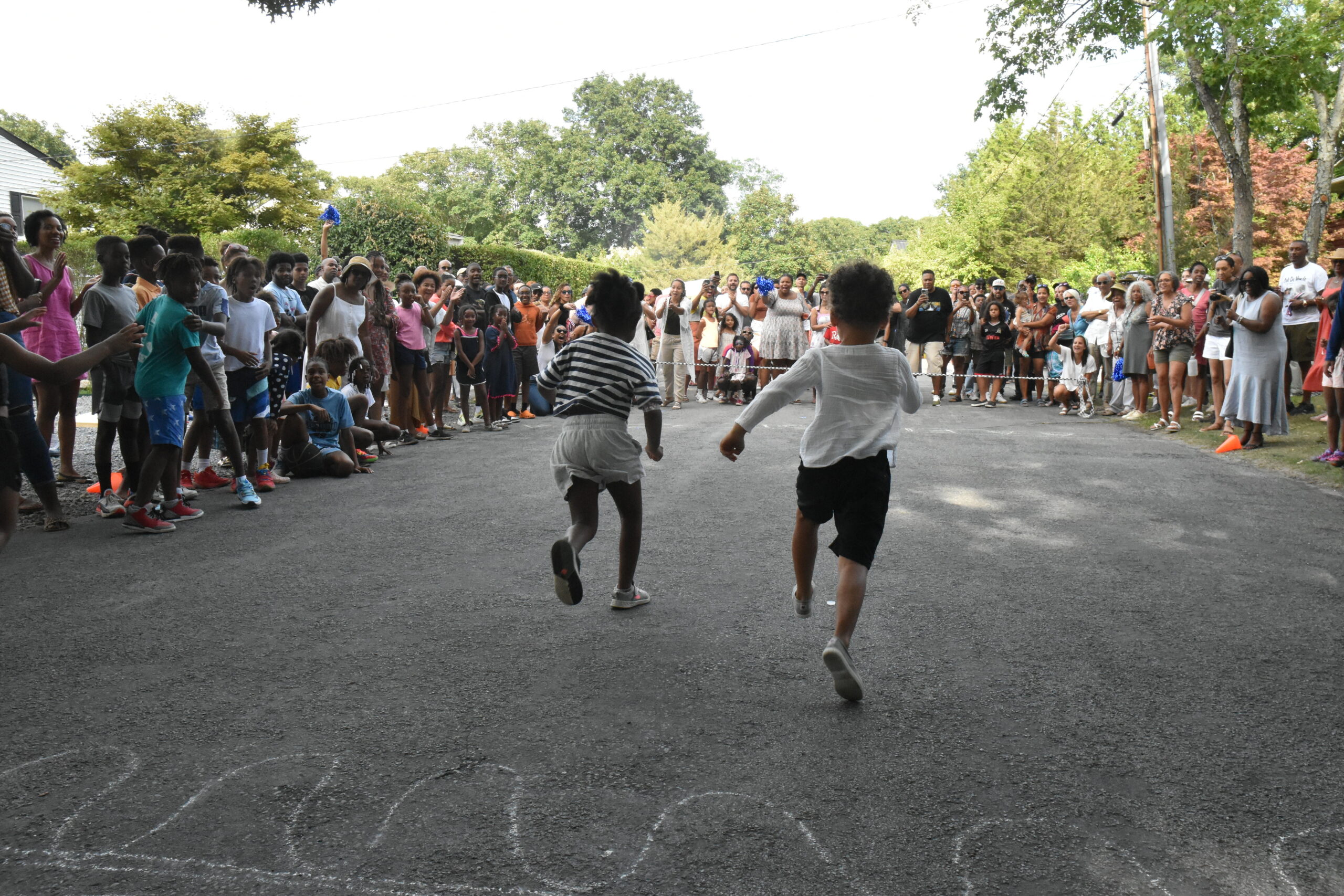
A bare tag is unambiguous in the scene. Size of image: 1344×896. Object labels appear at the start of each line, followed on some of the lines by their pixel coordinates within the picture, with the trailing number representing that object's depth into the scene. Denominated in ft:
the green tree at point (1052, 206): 117.60
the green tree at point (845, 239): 337.66
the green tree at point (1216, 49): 51.49
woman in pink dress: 26.91
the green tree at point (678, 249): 233.55
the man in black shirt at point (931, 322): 60.18
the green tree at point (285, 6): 26.78
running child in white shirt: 13.58
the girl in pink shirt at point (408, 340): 39.60
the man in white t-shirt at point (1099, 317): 51.90
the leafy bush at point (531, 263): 105.91
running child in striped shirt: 16.60
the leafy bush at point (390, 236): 93.91
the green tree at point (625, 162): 263.70
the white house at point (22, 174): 138.41
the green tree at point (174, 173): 123.54
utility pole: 65.57
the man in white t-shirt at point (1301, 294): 39.78
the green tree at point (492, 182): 245.65
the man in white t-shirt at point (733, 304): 61.36
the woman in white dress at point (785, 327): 58.08
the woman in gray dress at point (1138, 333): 46.44
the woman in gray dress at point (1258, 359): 35.24
